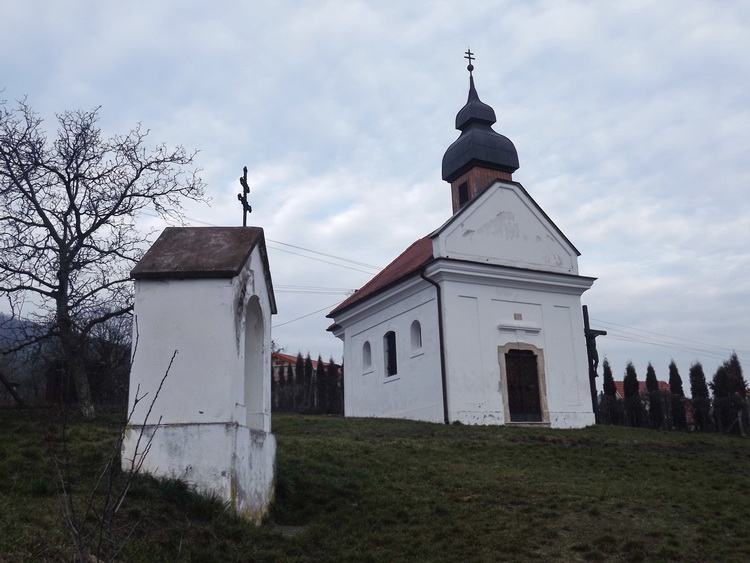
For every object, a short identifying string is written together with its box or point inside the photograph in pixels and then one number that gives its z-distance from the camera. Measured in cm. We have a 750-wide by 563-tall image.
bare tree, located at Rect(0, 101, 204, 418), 1438
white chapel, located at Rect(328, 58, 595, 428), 2036
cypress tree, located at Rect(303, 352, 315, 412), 3881
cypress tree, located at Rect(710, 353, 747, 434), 2956
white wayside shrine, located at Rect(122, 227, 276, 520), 761
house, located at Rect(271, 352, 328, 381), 5174
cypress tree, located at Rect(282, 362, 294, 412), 3923
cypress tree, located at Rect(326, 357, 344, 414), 3753
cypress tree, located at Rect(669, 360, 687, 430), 3050
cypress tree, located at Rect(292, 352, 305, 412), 3918
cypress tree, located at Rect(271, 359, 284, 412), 3957
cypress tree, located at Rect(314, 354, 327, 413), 3762
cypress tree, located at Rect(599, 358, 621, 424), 3177
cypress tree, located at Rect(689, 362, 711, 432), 3038
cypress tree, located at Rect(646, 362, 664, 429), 3033
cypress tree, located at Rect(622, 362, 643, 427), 3089
